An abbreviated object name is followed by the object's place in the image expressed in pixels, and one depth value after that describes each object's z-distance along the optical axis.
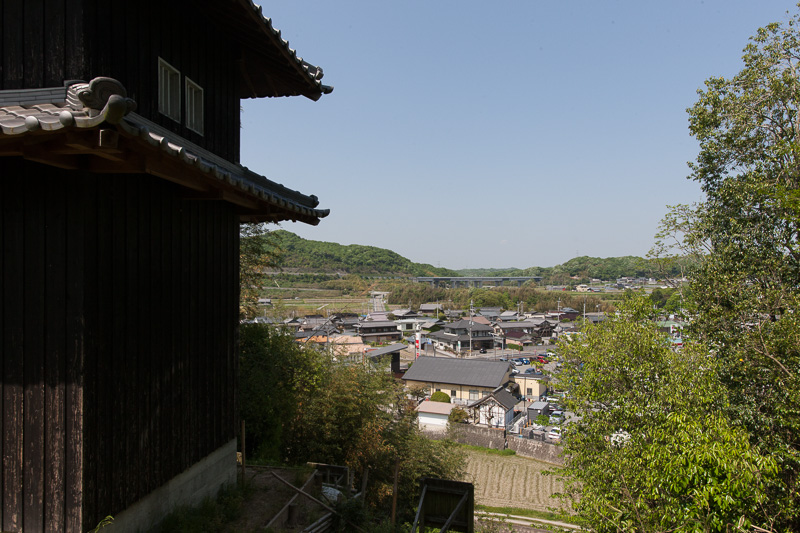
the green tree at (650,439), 6.15
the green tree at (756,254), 8.29
